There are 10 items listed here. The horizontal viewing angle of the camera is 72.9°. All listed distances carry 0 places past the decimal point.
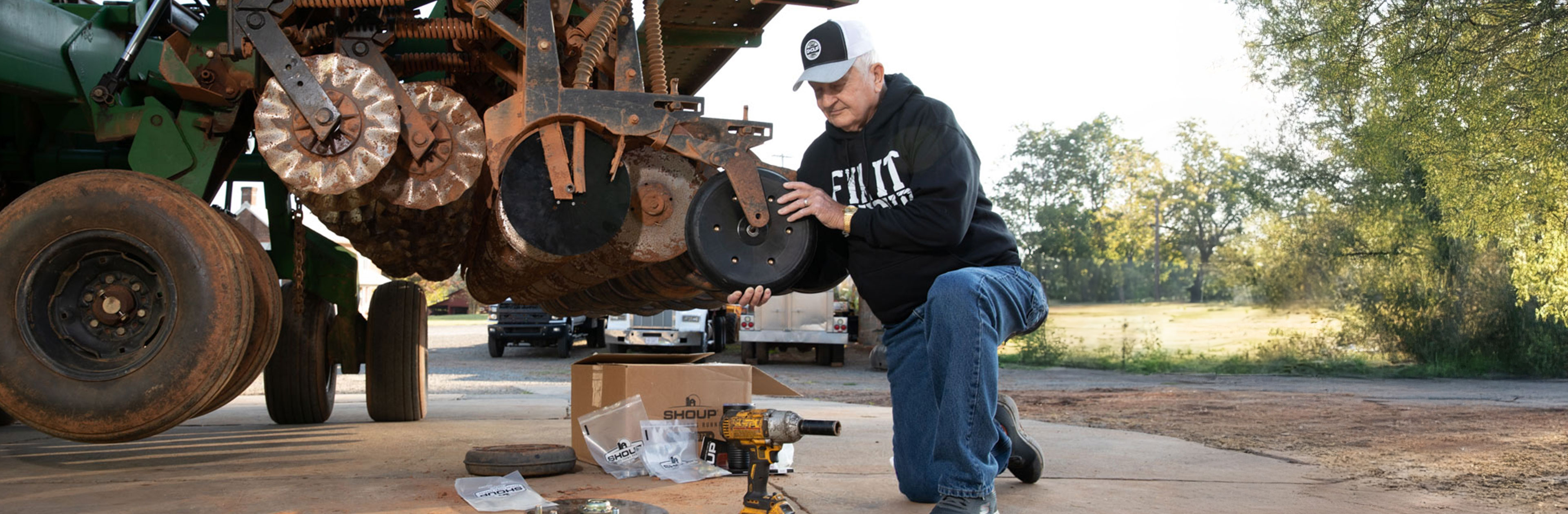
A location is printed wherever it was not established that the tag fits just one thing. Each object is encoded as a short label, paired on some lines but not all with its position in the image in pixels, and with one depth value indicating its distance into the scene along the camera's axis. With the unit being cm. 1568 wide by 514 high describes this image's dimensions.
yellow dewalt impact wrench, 279
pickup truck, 2066
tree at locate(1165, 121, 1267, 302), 3228
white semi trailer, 1803
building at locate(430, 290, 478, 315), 6600
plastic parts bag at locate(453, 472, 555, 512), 314
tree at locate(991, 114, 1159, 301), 3394
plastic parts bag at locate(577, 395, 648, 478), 392
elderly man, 289
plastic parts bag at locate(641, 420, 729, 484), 381
